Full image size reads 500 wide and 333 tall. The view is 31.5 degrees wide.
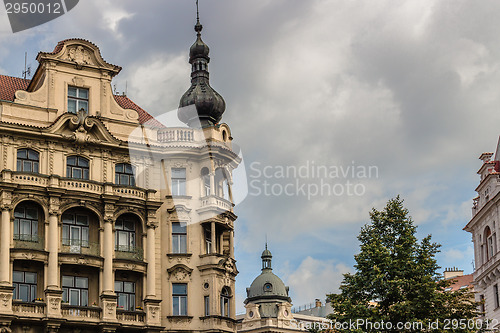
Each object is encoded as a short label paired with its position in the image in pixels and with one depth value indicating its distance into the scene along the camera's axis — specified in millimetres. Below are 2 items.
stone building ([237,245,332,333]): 115188
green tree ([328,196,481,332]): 44156
